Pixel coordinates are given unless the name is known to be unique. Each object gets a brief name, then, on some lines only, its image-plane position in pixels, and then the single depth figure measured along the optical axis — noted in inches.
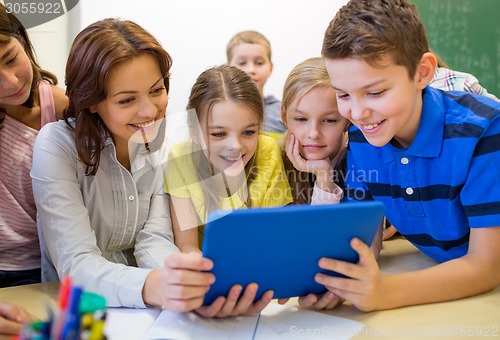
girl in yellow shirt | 45.6
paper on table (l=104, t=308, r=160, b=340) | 29.3
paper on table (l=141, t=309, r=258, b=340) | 28.7
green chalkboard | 93.4
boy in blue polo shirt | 33.2
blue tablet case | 26.3
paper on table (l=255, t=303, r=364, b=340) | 29.0
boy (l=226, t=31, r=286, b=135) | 101.6
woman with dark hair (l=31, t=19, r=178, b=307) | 37.0
